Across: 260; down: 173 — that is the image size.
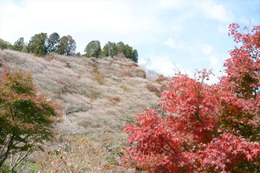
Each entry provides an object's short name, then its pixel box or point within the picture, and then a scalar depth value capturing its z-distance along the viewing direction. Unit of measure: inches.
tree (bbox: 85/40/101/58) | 1604.3
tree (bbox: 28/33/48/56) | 1248.8
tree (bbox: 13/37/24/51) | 1322.0
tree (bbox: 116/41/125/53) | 1904.0
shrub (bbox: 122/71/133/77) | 1223.8
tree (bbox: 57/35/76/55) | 1407.5
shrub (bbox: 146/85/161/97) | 960.9
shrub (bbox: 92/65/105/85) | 1036.7
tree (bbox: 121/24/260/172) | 148.7
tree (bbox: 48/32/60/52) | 1354.6
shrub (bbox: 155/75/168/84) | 1208.5
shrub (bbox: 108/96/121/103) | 800.6
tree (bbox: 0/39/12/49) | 1407.0
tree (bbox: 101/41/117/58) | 1856.9
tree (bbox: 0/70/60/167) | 252.0
